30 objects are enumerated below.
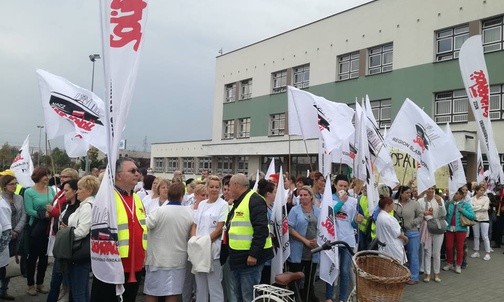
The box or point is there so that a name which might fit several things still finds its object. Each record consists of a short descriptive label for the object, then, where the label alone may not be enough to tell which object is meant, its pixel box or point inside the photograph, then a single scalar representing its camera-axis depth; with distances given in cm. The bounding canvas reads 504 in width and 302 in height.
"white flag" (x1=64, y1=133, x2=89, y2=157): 768
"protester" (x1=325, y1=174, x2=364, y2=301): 695
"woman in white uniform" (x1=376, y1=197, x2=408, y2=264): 791
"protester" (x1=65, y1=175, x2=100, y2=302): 489
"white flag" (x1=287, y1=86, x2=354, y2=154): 845
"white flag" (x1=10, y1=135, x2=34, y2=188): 977
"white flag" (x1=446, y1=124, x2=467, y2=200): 933
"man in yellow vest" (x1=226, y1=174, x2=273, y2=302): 519
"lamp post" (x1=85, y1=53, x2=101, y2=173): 2789
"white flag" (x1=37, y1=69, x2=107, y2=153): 689
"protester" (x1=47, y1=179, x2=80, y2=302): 541
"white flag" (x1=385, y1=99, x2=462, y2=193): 786
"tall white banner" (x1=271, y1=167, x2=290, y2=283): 614
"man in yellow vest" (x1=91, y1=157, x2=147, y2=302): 421
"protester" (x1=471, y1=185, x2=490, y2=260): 1235
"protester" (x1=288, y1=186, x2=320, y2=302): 662
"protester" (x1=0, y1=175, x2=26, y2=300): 653
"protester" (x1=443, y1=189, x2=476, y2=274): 1031
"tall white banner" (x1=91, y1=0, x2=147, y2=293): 382
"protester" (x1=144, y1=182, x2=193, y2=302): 541
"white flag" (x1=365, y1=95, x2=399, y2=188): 861
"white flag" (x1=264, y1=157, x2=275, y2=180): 1068
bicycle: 364
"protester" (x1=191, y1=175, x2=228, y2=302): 581
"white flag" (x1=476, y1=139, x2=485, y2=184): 1257
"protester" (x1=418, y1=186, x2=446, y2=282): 941
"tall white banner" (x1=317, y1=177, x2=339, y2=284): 633
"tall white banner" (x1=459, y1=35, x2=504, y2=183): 966
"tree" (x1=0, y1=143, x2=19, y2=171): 5085
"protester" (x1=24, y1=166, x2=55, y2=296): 681
